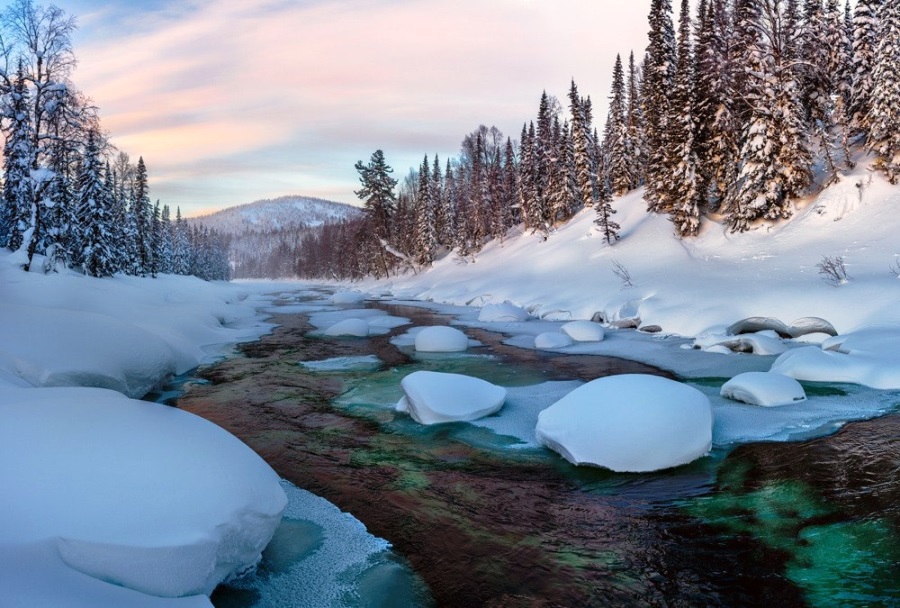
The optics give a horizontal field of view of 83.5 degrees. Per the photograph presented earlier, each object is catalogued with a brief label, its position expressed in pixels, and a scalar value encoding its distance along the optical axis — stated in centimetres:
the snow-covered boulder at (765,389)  927
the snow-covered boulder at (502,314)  2520
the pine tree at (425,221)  6088
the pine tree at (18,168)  2309
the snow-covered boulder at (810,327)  1438
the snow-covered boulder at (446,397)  927
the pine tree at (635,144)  4544
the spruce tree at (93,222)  3638
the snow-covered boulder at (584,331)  1817
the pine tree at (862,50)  2809
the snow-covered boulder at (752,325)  1577
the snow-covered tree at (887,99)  2366
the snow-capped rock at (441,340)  1675
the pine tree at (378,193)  5834
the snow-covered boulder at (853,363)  1043
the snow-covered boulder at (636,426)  702
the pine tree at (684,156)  2948
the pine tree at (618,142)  4412
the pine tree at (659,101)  3294
